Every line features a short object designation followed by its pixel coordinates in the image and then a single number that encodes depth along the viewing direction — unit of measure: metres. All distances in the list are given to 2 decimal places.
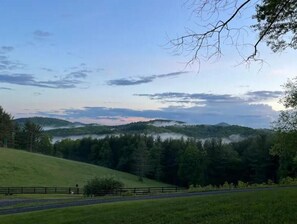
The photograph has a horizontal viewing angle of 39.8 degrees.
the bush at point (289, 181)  42.32
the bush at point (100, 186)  40.73
